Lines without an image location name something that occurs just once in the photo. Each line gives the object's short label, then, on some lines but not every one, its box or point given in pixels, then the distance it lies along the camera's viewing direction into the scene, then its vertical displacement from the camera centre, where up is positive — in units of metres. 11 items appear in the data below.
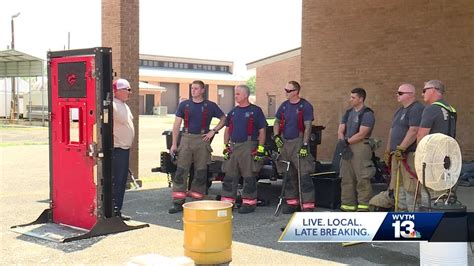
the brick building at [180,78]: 68.00 +3.66
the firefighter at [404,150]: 6.70 -0.52
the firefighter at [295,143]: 8.25 -0.54
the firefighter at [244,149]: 8.38 -0.65
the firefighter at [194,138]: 8.55 -0.49
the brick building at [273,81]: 44.84 +2.25
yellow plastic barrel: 5.55 -1.28
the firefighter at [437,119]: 6.27 -0.12
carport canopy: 31.33 +2.37
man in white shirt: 7.53 -0.47
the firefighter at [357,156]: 7.89 -0.70
